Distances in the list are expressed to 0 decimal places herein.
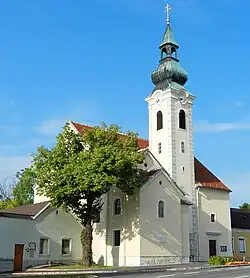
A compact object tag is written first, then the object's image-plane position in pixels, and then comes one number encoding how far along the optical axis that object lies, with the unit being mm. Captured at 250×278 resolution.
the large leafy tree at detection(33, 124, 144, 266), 32281
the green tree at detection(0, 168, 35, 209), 59944
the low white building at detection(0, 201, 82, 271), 34031
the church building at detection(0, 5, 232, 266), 36969
